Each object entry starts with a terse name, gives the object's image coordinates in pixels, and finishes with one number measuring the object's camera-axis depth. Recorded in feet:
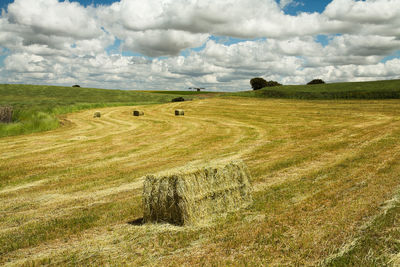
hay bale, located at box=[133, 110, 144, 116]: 122.21
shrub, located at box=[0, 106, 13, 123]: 77.57
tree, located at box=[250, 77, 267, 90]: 429.79
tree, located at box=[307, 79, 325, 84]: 435.94
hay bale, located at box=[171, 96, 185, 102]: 205.77
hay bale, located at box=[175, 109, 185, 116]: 120.82
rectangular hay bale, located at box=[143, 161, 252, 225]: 21.76
